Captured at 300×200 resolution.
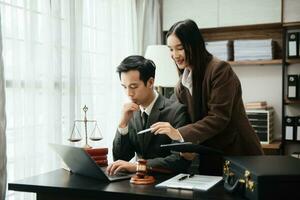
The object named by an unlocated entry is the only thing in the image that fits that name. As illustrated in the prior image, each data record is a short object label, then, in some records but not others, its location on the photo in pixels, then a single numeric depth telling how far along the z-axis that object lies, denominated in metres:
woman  1.79
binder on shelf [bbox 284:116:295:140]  3.46
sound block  1.52
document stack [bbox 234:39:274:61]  3.56
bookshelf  3.47
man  1.92
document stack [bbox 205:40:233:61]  3.71
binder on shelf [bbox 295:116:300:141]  3.43
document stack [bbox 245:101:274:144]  3.49
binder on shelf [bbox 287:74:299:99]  3.44
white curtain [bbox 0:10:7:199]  1.95
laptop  1.54
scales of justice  2.65
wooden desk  1.34
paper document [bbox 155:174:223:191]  1.42
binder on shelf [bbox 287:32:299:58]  3.39
